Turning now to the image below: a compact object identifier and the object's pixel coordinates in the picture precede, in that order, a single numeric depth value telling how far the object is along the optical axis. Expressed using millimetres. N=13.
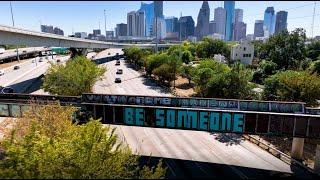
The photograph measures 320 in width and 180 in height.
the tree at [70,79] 55156
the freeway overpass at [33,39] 62519
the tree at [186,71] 92625
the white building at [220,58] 133275
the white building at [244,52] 143875
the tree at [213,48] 174375
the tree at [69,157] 19200
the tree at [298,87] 48469
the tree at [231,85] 55719
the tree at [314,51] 155500
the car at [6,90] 69725
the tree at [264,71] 99181
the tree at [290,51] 112450
